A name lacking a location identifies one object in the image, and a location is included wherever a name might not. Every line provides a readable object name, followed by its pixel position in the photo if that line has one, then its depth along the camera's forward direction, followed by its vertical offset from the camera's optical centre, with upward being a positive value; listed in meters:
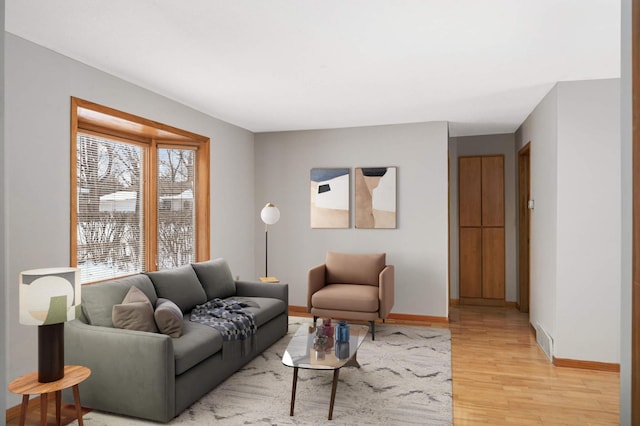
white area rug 2.86 -1.38
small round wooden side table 2.35 -0.97
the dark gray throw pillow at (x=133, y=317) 2.99 -0.73
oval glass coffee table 2.93 -1.04
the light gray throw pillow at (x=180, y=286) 3.72 -0.67
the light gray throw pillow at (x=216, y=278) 4.30 -0.68
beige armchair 4.64 -0.88
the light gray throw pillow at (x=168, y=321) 3.11 -0.79
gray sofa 2.75 -0.99
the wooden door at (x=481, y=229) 6.38 -0.25
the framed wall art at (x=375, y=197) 5.57 +0.20
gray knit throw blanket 3.51 -0.91
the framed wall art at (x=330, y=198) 5.79 +0.20
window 3.90 +0.20
